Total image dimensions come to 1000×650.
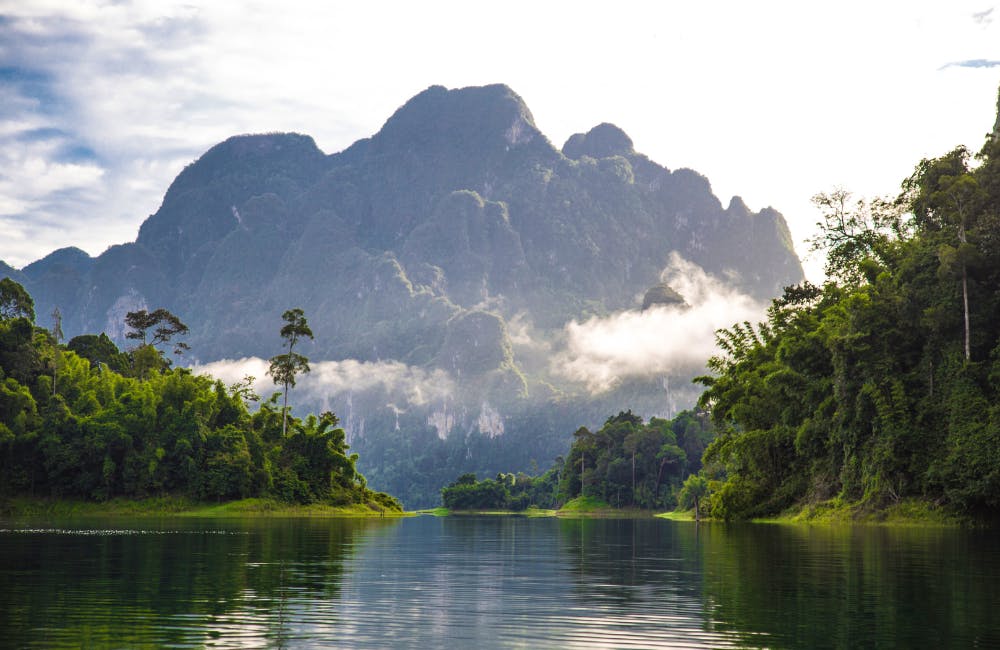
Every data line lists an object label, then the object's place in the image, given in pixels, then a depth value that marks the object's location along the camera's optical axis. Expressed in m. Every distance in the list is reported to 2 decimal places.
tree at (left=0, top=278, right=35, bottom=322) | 104.75
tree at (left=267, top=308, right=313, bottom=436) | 113.31
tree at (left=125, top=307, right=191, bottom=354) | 133.25
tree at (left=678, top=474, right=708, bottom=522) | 128.38
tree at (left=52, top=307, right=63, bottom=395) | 97.43
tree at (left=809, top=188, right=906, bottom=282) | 77.12
